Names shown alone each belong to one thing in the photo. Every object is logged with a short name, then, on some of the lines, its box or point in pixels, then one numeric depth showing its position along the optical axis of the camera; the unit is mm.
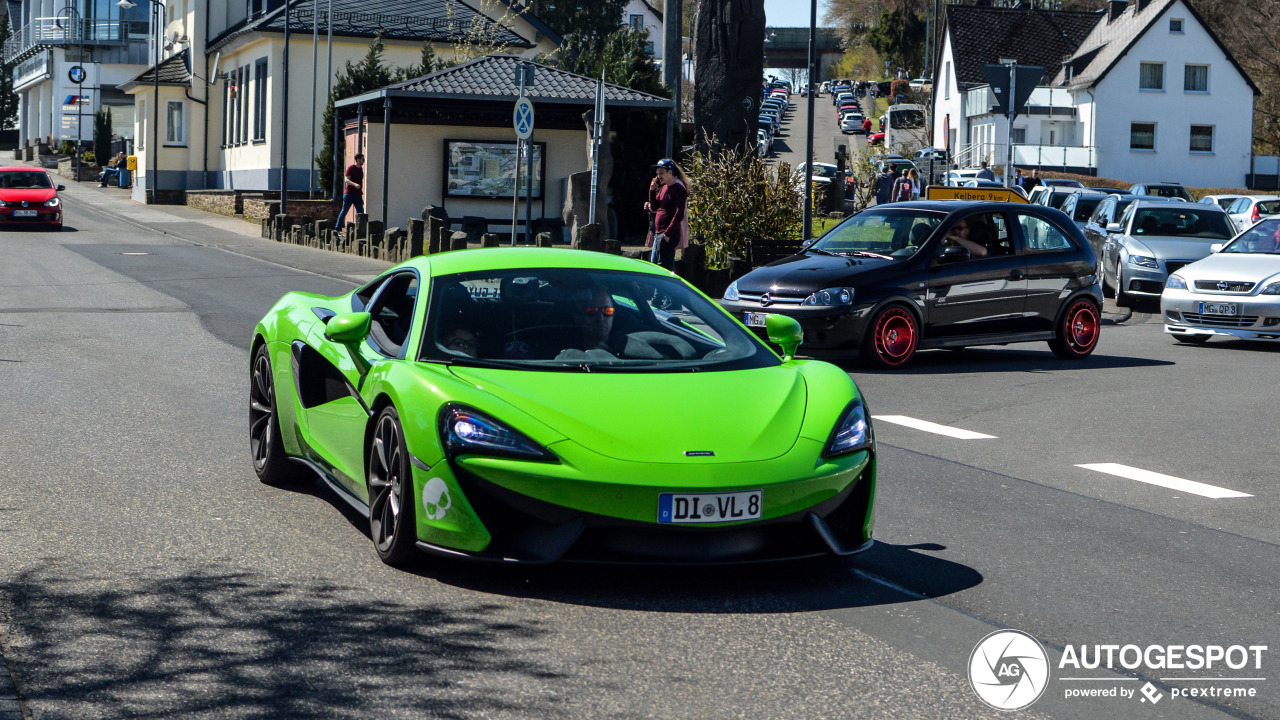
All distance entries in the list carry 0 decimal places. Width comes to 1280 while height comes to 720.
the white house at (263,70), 46906
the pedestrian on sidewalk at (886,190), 33538
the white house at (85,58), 79250
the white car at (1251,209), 32438
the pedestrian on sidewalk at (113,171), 64375
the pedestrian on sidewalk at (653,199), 20167
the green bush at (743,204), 21469
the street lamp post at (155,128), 51325
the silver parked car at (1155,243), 21859
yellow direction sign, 24469
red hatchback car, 36438
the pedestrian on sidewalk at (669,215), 19734
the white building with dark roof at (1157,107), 71250
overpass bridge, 144500
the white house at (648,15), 118625
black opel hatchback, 13609
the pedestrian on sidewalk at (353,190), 31631
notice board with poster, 33750
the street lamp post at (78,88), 70856
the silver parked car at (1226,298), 16234
